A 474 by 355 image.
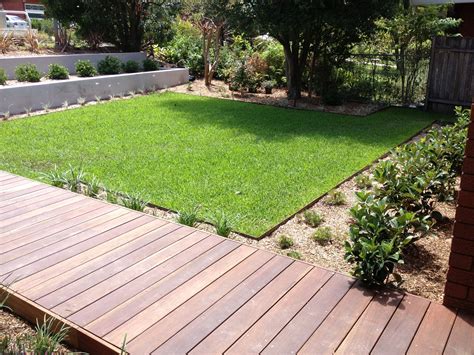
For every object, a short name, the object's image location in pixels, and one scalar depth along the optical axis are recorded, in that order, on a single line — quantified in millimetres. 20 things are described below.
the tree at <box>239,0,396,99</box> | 9766
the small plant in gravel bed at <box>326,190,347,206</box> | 4750
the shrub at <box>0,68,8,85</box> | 9641
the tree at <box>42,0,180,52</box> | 13258
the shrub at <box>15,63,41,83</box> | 10312
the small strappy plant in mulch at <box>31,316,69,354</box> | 2213
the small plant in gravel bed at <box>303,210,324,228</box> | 4227
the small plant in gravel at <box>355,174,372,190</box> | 5289
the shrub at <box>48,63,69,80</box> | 10883
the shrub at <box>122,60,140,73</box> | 12547
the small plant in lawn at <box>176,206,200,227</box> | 3869
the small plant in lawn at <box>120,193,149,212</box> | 4164
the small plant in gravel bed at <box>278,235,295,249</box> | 3789
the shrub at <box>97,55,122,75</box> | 12133
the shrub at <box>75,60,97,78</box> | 11484
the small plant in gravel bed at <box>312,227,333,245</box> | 3881
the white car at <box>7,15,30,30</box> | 16734
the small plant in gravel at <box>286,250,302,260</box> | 3487
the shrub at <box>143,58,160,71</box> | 12977
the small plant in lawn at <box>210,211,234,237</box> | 3729
